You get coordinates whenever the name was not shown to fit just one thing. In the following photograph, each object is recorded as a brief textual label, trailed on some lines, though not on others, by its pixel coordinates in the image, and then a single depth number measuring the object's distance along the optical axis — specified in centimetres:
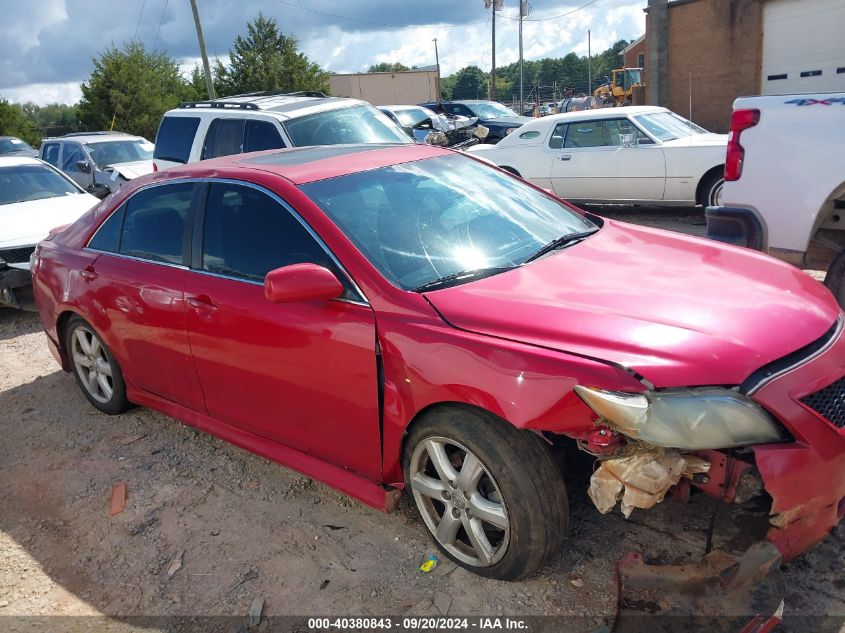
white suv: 810
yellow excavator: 3366
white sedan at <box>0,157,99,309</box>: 709
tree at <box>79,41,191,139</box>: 2998
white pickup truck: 469
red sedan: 230
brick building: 1677
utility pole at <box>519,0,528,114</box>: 4153
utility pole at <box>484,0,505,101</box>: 4174
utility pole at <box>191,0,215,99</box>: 2314
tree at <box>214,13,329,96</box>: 2756
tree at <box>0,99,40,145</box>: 3425
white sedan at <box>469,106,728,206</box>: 923
